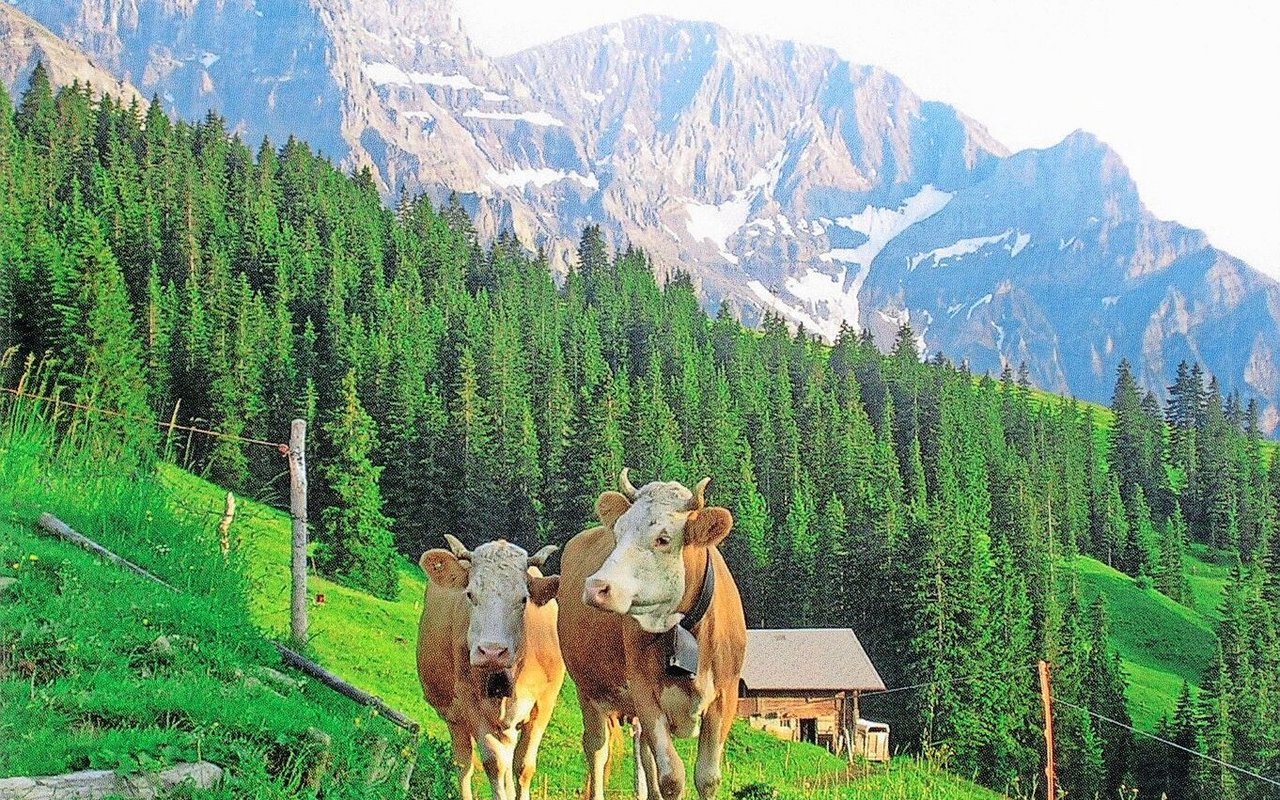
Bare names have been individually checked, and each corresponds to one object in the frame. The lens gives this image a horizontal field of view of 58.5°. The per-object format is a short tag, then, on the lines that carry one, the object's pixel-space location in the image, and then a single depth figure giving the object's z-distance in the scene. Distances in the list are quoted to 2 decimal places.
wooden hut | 59.19
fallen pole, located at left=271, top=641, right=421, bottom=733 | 12.27
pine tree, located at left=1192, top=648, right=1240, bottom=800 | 61.16
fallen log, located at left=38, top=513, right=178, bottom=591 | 12.52
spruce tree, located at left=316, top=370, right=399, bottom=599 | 57.91
